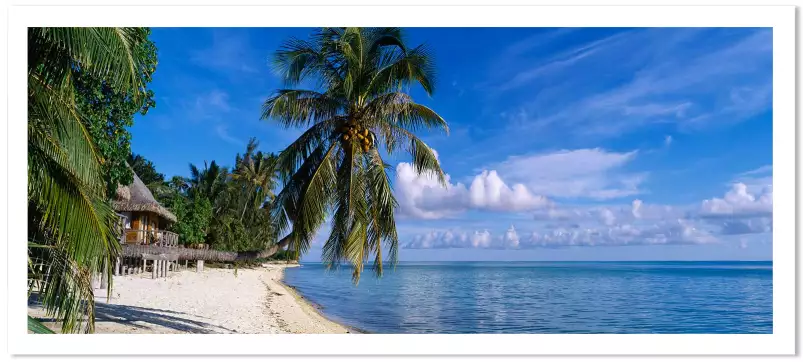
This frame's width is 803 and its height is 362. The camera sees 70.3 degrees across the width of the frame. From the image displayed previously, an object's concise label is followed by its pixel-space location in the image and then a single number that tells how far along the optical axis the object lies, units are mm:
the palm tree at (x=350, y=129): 7332
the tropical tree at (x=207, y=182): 28453
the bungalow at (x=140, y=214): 17441
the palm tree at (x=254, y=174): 28641
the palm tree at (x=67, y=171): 3904
